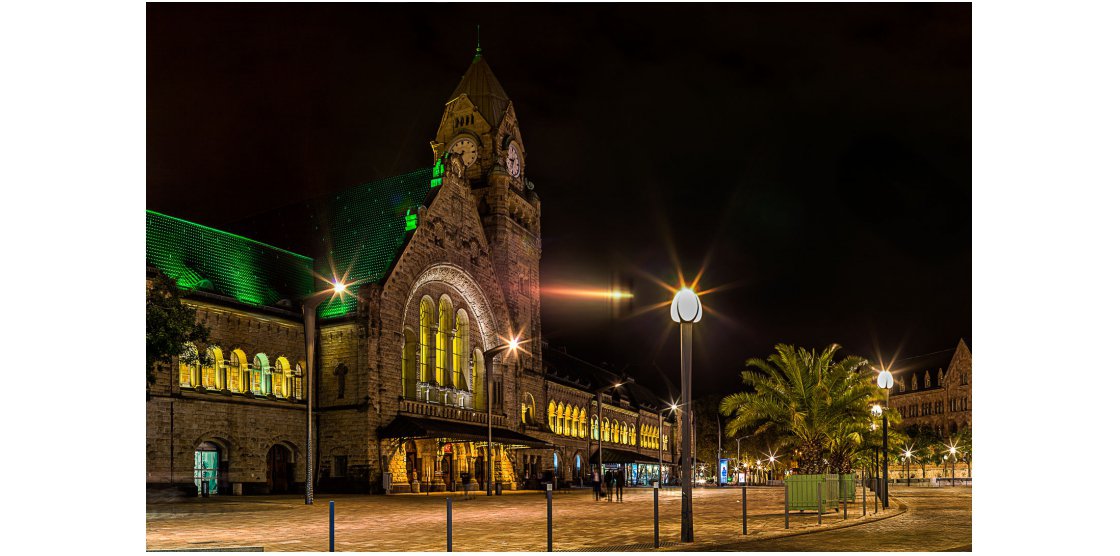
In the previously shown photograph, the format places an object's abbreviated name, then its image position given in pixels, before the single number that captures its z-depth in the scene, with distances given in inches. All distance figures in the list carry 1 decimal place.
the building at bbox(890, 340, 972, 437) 5147.6
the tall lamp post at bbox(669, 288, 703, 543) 698.2
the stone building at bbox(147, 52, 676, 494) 1739.7
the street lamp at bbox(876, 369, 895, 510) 1251.2
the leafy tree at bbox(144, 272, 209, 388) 1092.5
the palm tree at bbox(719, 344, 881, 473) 1241.4
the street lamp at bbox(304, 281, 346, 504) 1144.2
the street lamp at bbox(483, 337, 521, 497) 1673.2
